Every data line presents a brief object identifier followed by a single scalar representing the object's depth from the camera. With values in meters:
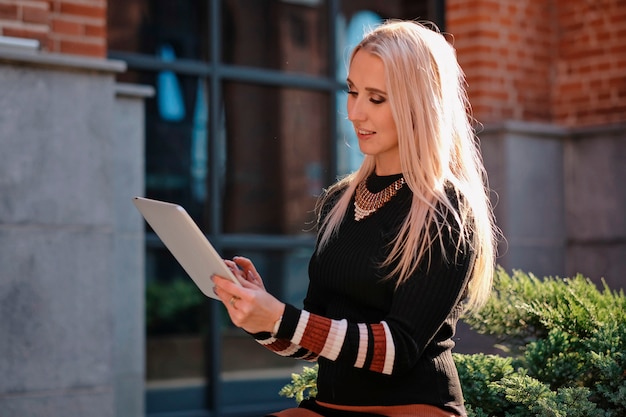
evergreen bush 3.38
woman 2.61
